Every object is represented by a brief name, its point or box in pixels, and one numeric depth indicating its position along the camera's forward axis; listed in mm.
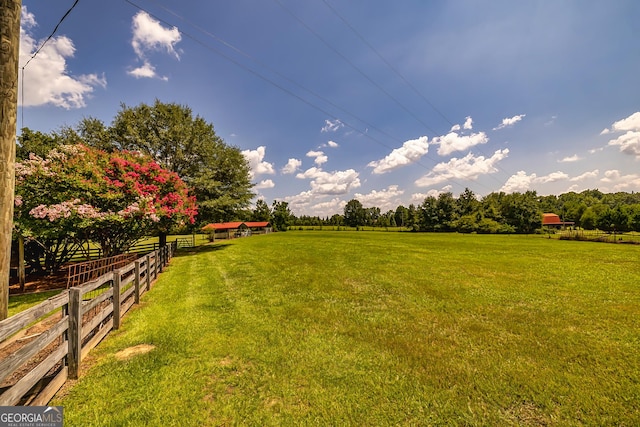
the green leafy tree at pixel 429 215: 76275
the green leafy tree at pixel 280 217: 79500
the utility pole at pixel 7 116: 3184
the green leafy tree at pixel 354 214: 114562
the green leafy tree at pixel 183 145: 20812
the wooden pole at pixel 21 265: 9525
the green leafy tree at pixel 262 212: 87125
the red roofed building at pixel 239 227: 43125
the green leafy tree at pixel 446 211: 74125
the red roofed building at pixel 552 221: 82162
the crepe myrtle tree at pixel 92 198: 8594
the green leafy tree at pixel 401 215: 122938
